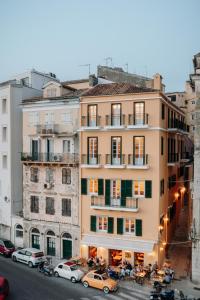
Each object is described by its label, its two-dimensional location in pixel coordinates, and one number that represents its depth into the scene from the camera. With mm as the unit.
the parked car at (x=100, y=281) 29906
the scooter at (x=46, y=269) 33781
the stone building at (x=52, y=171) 38250
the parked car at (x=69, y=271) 32125
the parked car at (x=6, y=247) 39400
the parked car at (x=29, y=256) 36106
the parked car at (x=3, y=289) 27562
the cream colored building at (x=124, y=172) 34125
